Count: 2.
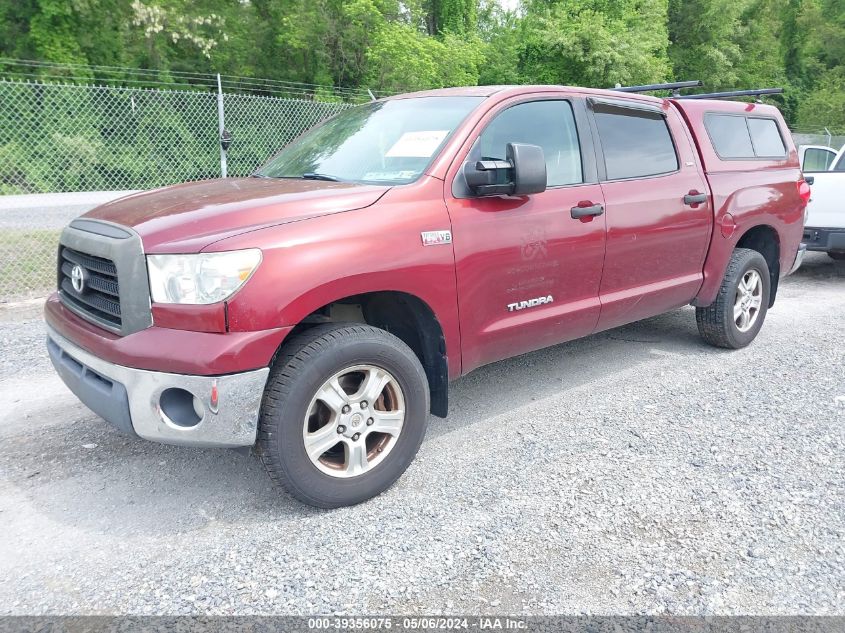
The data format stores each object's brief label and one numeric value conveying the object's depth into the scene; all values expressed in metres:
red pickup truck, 2.70
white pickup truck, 8.11
